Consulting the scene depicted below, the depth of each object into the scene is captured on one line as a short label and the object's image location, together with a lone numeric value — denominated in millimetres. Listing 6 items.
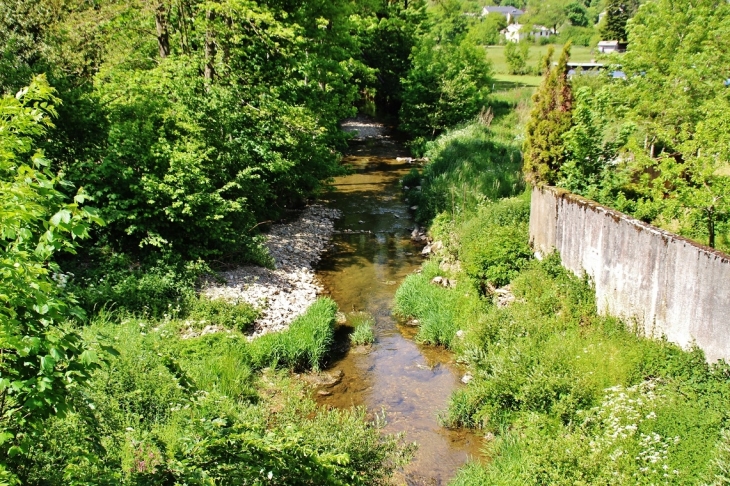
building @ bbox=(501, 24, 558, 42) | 106312
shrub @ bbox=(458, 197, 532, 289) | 11766
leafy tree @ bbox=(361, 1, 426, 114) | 35375
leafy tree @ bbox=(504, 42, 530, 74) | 57438
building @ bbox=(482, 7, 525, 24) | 136750
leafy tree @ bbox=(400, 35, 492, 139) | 28250
